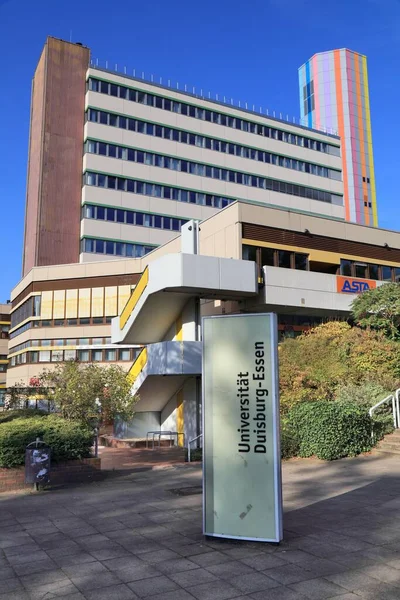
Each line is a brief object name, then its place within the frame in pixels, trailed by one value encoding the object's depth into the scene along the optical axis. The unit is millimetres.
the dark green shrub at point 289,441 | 14000
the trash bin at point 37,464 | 10812
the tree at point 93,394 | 15742
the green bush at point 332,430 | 13617
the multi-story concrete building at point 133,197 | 26859
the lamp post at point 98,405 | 16047
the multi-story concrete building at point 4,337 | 69938
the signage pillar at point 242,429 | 6594
